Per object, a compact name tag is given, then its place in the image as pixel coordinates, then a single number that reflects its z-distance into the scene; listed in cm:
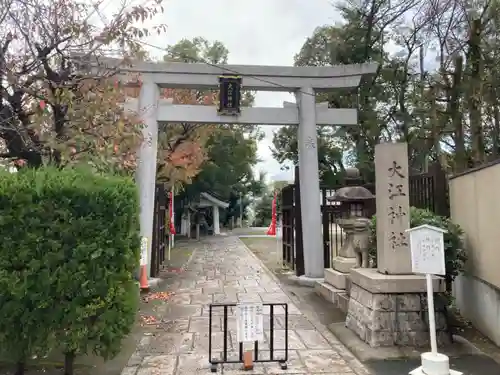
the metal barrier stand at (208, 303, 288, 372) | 463
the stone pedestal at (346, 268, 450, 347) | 523
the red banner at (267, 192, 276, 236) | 1802
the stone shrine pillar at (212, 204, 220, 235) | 3306
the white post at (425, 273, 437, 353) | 404
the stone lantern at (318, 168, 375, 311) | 746
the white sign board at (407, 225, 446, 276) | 420
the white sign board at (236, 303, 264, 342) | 447
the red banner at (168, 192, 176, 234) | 1720
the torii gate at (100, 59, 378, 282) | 976
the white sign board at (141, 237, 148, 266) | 911
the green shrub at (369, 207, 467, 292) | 586
